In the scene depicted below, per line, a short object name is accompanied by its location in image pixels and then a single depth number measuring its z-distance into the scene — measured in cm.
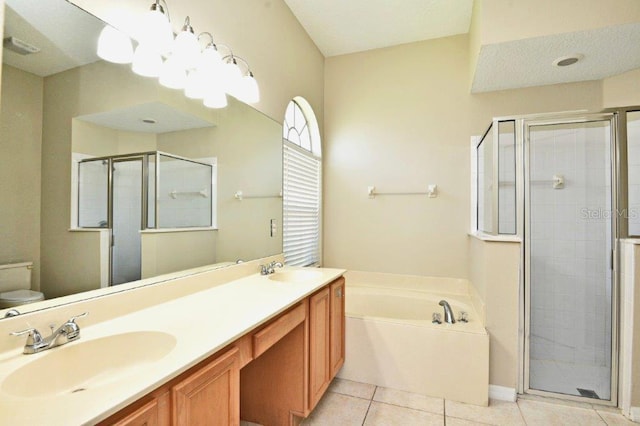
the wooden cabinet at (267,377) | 82
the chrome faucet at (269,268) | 212
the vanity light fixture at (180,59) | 126
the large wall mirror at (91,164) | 96
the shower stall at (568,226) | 205
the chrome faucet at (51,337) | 89
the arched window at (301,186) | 281
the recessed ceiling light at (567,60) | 222
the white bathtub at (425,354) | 204
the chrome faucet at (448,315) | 222
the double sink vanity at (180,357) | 70
